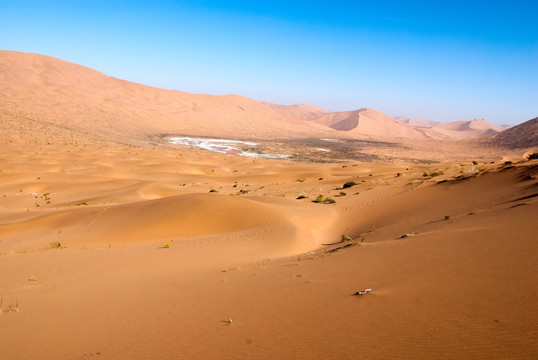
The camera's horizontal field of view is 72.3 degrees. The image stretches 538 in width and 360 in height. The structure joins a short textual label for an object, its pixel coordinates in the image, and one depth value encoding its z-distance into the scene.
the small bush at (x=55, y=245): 10.70
